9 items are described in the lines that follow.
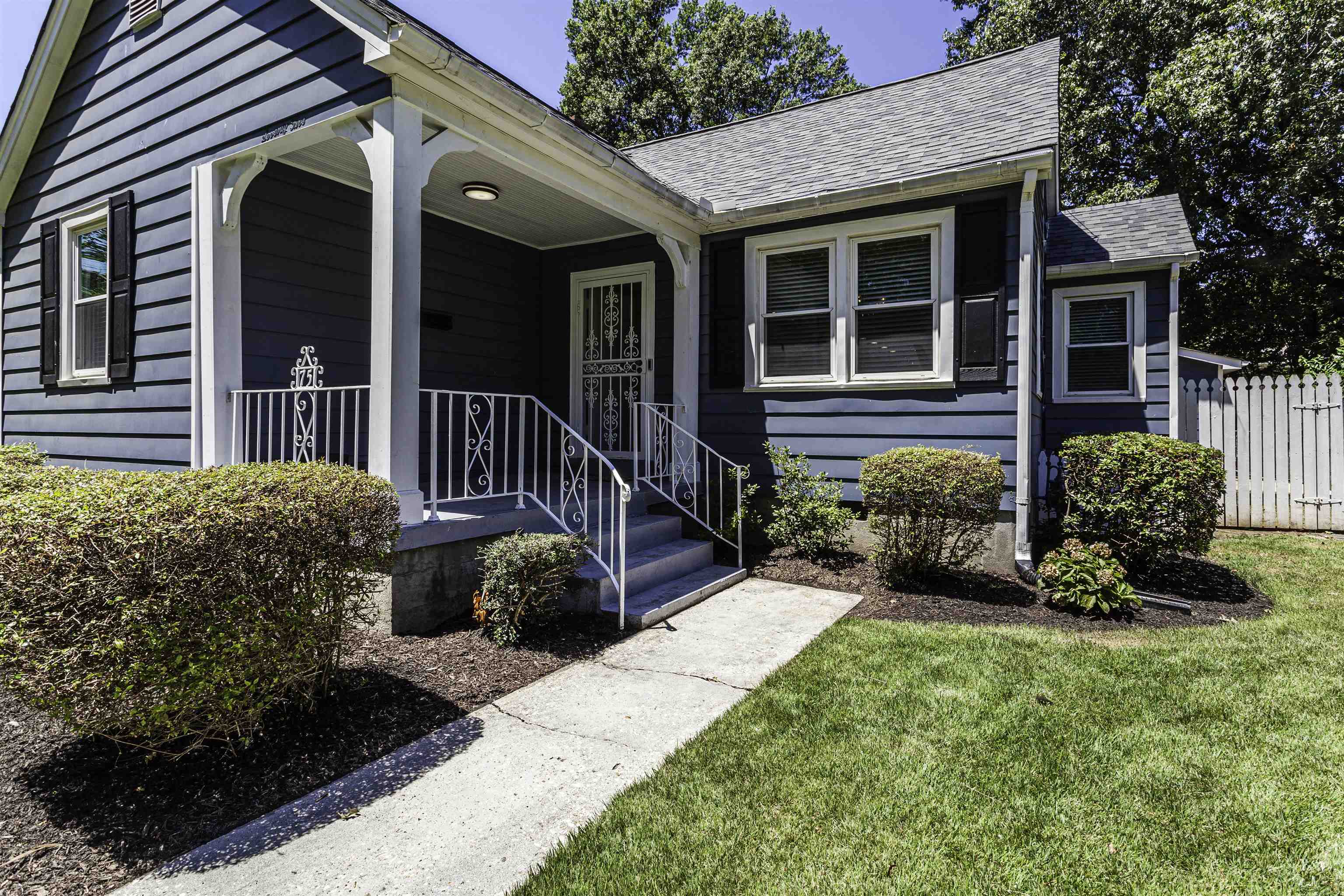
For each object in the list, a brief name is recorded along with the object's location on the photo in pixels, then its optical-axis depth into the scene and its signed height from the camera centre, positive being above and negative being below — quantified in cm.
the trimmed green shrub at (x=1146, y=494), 486 -34
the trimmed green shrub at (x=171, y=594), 210 -50
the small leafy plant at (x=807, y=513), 579 -56
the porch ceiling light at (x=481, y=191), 574 +221
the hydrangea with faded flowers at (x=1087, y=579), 458 -91
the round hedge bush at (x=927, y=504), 478 -40
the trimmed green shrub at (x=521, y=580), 387 -77
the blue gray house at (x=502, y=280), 423 +153
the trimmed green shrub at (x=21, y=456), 496 -8
